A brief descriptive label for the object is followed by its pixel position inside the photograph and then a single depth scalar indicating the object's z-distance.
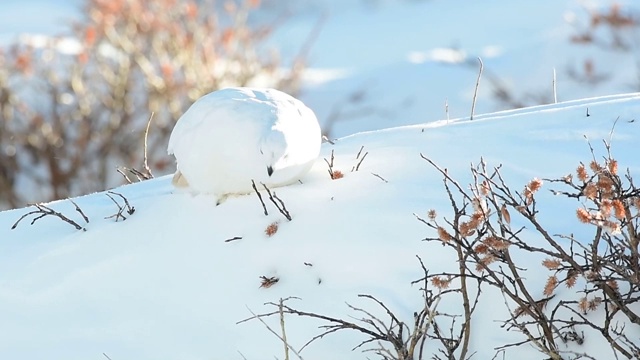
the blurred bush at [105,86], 19.94
